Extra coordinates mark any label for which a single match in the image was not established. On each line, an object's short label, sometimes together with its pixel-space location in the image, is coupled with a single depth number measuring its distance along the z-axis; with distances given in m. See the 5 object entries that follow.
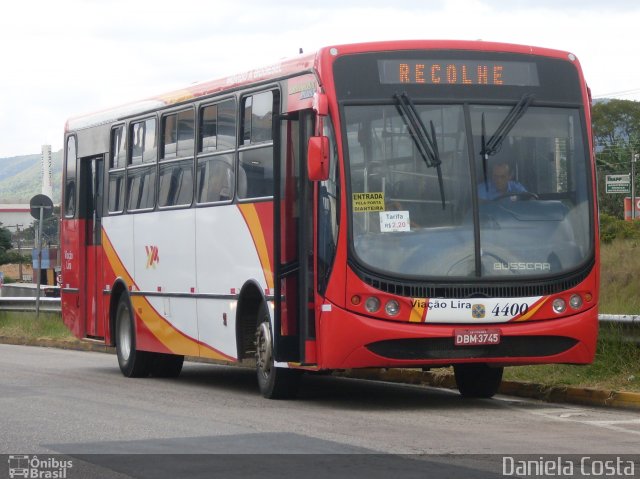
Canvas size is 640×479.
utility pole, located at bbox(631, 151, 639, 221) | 60.59
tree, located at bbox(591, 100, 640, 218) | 82.22
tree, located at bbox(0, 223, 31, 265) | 114.31
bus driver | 13.24
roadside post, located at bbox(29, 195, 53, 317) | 29.28
